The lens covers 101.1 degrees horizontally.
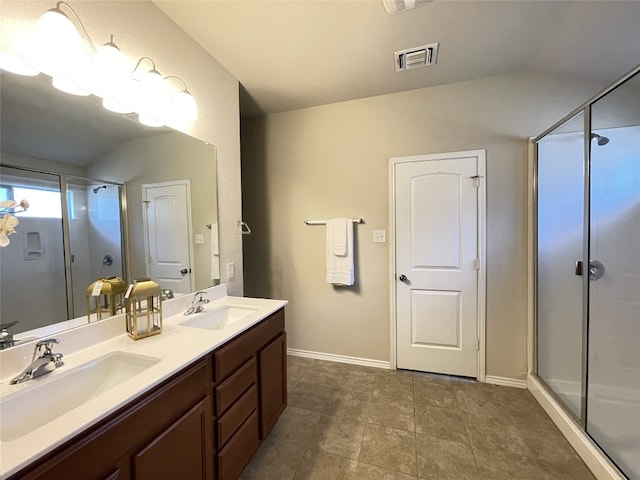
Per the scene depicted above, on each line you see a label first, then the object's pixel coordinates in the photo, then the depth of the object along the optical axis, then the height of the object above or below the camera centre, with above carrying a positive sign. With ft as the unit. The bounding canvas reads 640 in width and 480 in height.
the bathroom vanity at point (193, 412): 2.29 -2.06
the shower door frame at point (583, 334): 4.56 -2.52
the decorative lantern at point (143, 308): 3.96 -1.13
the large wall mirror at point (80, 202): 3.13 +0.53
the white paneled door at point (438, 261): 7.30 -0.90
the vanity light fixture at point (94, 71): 3.25 +2.45
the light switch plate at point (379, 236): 8.03 -0.15
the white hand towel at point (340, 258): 8.08 -0.80
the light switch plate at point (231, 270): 6.64 -0.93
